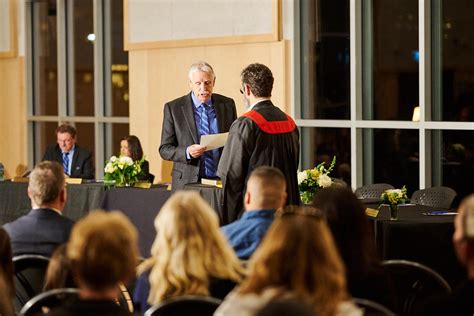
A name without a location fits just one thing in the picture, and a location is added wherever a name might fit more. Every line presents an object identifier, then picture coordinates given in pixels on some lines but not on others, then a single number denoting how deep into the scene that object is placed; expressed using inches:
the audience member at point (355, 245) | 247.1
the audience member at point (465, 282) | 208.0
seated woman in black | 628.1
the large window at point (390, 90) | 601.3
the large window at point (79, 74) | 829.2
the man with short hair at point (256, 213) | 282.5
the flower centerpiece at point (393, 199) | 409.4
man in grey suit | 480.2
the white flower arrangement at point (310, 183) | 434.1
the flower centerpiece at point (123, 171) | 527.4
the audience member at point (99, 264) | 183.8
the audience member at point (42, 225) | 294.1
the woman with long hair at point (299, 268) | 183.4
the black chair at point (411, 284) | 273.4
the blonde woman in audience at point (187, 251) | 230.6
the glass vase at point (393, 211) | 408.7
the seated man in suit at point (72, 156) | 668.5
